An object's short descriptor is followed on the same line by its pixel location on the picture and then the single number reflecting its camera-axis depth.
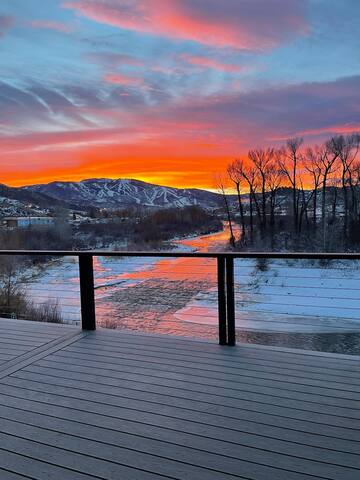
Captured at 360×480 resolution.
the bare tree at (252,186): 28.80
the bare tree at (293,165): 26.39
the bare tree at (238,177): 28.86
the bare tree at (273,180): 27.94
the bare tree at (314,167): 26.11
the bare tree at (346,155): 24.14
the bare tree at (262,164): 27.56
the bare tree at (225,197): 30.62
